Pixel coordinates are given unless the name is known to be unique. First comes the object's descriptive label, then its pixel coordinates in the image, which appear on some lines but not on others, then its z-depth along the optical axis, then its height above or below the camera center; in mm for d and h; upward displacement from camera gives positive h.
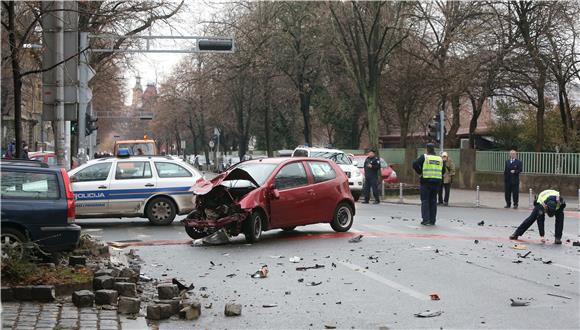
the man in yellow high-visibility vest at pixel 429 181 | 16078 -539
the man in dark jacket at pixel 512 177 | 23438 -631
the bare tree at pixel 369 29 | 30359 +5535
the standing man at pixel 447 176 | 23752 -636
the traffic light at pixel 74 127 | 28666 +999
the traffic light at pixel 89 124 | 26272 +1045
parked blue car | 9727 -763
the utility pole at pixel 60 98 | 11922 +917
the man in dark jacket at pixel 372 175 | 24078 -637
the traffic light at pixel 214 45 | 22781 +3425
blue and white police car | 15781 -769
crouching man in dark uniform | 12938 -926
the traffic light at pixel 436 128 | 26094 +1037
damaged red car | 12789 -800
